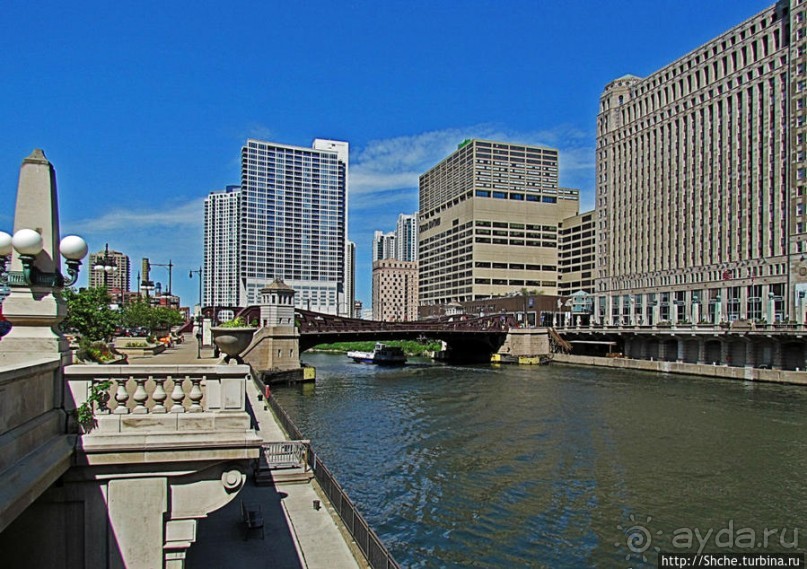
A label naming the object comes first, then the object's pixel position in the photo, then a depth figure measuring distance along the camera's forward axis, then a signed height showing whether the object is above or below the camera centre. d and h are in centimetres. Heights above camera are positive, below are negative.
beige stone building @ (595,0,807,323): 8694 +2025
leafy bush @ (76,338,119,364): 1859 -192
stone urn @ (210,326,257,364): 1407 -102
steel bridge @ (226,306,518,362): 8200 -495
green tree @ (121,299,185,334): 6425 -204
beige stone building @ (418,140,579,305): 17900 +2261
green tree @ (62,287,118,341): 3441 -109
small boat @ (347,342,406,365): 10581 -1005
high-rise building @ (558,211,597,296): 17462 +1358
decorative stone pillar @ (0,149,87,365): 852 +24
